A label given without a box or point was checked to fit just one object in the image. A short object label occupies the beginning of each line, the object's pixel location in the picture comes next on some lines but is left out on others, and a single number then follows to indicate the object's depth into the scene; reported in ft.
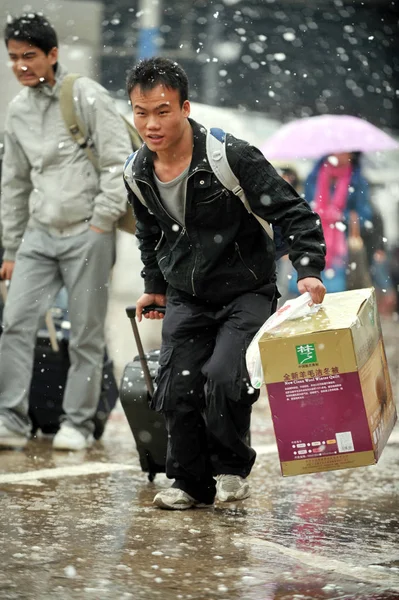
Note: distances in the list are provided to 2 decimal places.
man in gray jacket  46.21
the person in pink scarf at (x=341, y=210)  71.41
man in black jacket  33.50
